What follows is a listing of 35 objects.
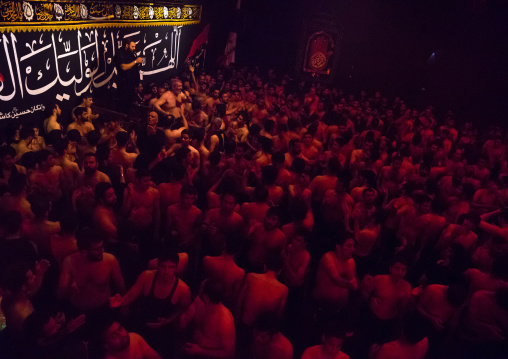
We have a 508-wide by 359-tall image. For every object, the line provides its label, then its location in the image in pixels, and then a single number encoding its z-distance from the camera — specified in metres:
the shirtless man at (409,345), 2.77
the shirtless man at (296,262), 3.76
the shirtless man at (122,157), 4.93
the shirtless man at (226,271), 3.40
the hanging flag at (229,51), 16.36
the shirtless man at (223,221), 4.00
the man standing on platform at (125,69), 8.80
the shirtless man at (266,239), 3.81
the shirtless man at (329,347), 2.65
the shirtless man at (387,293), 3.67
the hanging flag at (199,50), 14.01
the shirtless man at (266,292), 3.25
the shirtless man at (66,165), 4.54
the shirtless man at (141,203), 4.08
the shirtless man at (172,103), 7.77
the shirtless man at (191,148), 5.22
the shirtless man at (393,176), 5.82
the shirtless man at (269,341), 2.65
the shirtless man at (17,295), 2.58
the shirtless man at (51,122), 6.16
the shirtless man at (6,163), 4.25
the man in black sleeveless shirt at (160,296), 3.01
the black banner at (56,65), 6.40
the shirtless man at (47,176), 4.19
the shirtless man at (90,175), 4.18
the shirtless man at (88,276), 3.00
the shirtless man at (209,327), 2.86
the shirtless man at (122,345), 2.40
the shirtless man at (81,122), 6.11
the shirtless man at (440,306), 3.42
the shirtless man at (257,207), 4.27
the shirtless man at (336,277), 3.68
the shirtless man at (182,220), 4.08
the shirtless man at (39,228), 3.42
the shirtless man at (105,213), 3.74
